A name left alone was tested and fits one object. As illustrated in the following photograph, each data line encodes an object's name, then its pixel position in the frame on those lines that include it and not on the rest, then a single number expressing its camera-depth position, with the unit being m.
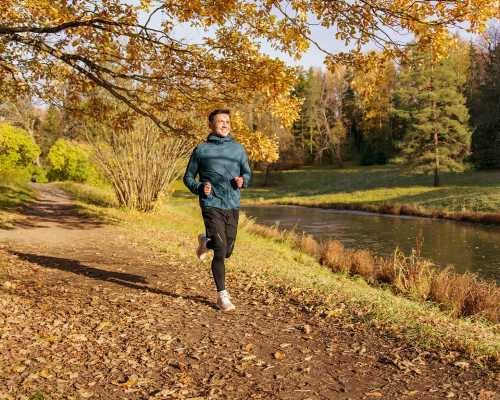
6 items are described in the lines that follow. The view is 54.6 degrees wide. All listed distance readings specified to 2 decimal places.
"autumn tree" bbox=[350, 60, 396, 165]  59.59
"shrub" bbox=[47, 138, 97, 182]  37.28
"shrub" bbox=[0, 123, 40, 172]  32.44
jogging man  5.66
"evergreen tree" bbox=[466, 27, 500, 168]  43.84
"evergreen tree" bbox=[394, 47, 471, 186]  38.09
